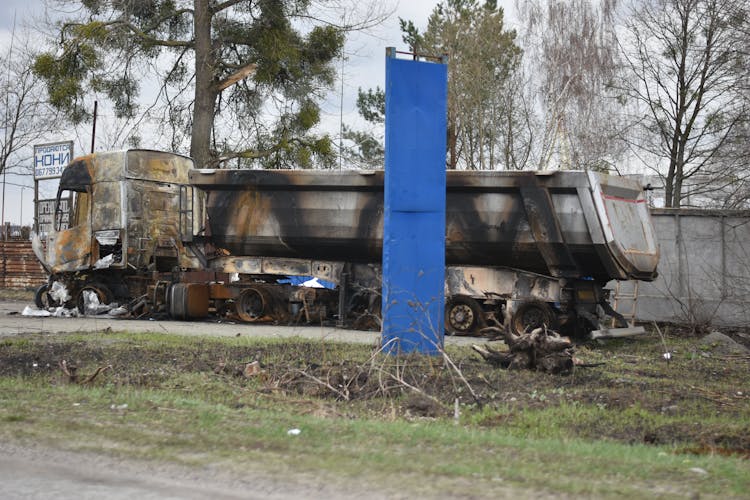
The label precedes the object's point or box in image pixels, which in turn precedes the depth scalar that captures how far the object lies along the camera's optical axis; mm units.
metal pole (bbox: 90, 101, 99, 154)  25188
